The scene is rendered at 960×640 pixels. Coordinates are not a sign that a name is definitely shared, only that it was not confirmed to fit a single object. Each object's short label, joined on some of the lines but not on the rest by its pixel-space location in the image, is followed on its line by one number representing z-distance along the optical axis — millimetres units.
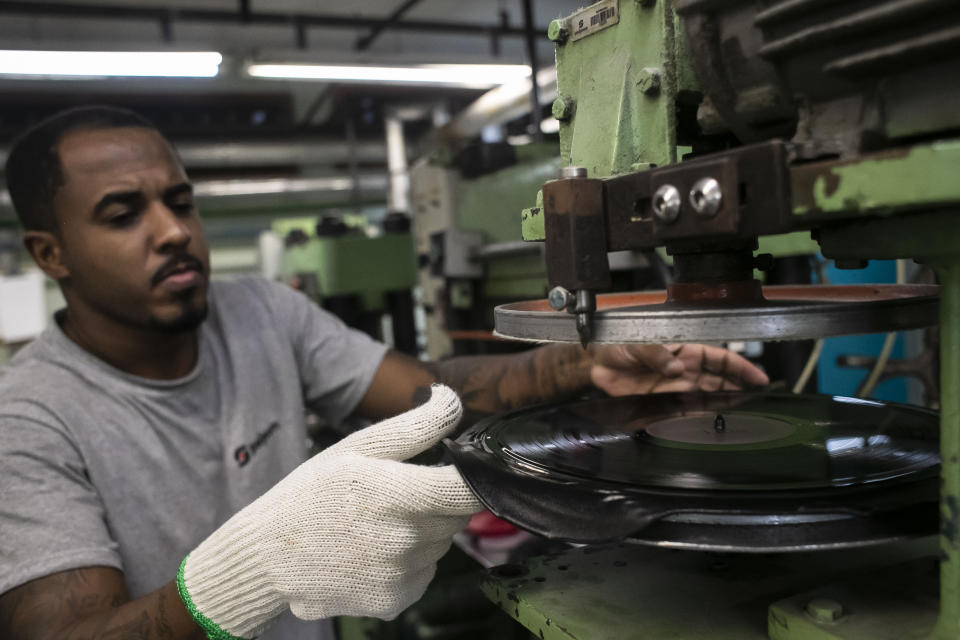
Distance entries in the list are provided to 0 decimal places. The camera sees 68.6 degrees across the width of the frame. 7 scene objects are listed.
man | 764
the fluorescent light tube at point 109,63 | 2732
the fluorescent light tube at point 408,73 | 3174
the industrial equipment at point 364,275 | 2938
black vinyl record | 531
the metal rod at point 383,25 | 4031
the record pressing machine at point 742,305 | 487
